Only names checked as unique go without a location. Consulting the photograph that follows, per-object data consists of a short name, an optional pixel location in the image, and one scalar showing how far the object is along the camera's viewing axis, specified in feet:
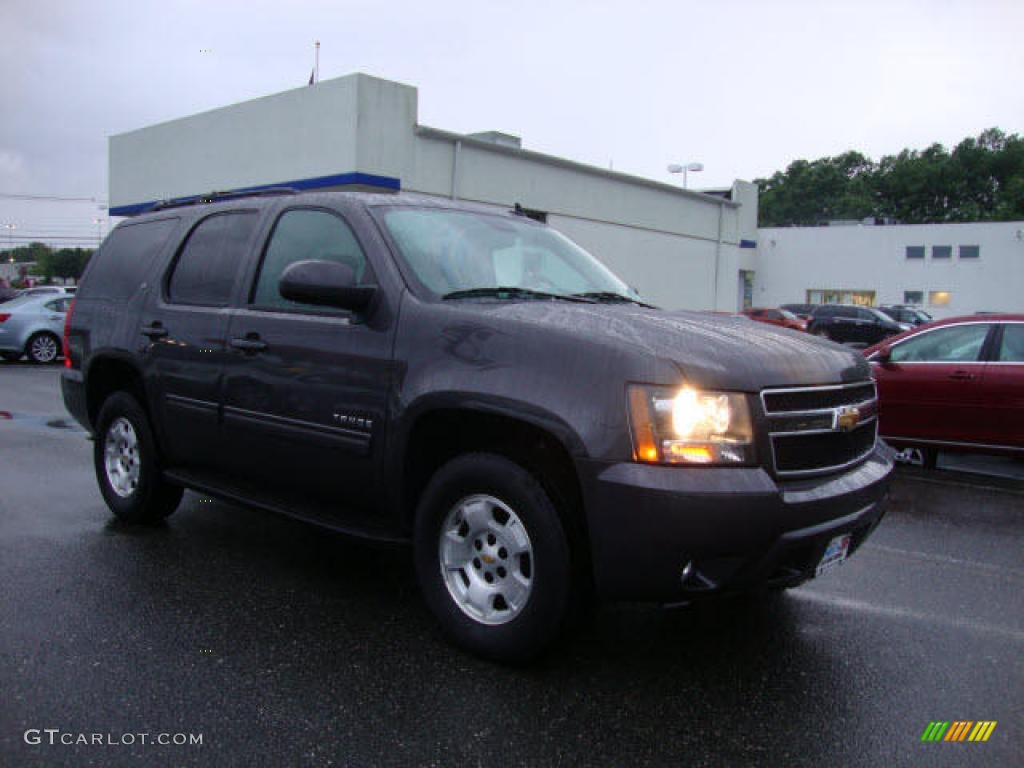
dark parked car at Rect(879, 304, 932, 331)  118.52
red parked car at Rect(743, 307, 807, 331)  96.13
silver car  57.06
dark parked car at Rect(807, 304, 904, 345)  93.50
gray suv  9.81
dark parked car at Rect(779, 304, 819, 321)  123.05
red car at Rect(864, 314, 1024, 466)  24.72
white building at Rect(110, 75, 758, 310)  65.00
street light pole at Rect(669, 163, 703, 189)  121.70
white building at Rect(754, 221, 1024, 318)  162.91
